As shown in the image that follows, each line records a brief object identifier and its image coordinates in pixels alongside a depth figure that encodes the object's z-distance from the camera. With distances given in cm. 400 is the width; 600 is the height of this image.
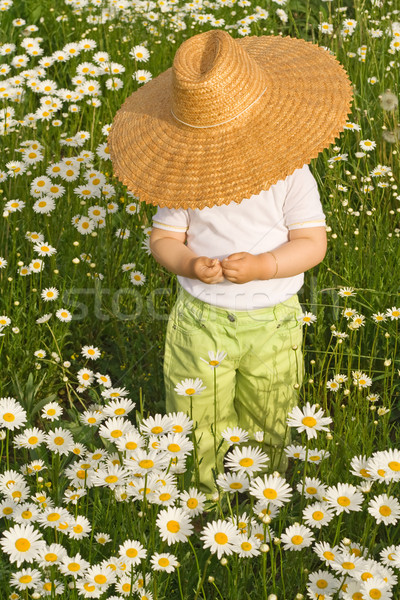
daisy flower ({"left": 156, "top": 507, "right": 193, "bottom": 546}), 184
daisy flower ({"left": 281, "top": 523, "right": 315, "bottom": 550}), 188
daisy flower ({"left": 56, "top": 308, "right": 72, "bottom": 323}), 303
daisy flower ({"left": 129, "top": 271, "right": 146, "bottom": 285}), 330
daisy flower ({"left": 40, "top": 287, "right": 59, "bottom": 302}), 313
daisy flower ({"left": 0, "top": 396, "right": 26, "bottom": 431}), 227
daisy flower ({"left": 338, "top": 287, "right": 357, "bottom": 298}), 288
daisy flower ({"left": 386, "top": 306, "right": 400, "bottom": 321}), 285
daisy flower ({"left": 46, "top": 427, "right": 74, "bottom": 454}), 221
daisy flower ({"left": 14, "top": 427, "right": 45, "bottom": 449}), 227
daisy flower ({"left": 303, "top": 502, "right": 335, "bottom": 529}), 192
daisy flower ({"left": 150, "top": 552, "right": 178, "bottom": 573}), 182
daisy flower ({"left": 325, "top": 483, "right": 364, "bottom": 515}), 192
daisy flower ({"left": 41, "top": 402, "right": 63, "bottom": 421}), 249
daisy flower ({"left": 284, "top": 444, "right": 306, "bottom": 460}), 214
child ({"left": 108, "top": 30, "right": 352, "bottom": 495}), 225
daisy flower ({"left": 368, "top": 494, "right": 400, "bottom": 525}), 188
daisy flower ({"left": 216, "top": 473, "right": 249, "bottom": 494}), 192
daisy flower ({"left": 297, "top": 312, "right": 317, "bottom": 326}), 273
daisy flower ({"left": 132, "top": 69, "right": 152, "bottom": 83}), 442
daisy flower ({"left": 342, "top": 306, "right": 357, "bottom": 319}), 282
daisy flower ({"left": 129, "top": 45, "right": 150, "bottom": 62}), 449
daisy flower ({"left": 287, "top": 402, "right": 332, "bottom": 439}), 201
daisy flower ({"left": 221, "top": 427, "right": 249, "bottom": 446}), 206
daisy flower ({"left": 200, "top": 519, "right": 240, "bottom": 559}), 178
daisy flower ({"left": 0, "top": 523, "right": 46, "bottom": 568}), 182
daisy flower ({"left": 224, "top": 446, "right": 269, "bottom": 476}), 196
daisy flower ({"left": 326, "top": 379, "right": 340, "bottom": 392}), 249
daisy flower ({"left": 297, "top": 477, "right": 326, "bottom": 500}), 201
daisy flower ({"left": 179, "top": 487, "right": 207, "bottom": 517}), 196
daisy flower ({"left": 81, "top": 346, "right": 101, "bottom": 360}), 295
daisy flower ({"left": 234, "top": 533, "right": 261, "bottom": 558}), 178
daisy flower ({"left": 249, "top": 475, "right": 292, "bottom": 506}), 187
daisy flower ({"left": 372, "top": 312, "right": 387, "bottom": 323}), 290
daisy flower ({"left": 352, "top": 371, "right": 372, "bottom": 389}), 253
